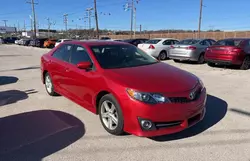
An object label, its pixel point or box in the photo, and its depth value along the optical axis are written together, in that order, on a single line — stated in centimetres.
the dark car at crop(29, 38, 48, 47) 3800
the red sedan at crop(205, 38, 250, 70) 956
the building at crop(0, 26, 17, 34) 10681
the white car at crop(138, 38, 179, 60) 1406
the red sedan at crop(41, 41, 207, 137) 316
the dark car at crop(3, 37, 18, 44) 5988
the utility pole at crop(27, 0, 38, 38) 5206
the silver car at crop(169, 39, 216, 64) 1174
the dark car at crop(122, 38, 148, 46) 1907
